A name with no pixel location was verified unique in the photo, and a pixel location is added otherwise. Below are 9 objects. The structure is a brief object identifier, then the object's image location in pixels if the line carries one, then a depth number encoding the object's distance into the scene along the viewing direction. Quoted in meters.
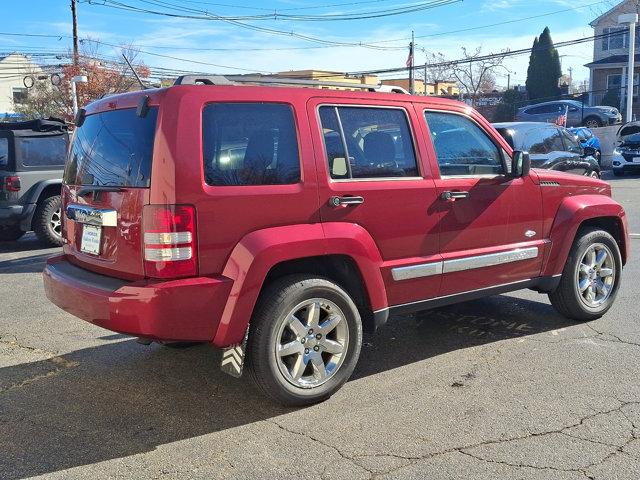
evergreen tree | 51.75
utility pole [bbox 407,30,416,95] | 37.40
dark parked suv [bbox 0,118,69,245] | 9.57
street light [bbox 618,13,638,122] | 25.58
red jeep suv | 3.51
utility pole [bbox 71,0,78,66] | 33.12
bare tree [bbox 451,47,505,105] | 57.53
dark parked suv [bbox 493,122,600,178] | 12.32
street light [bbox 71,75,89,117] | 19.32
